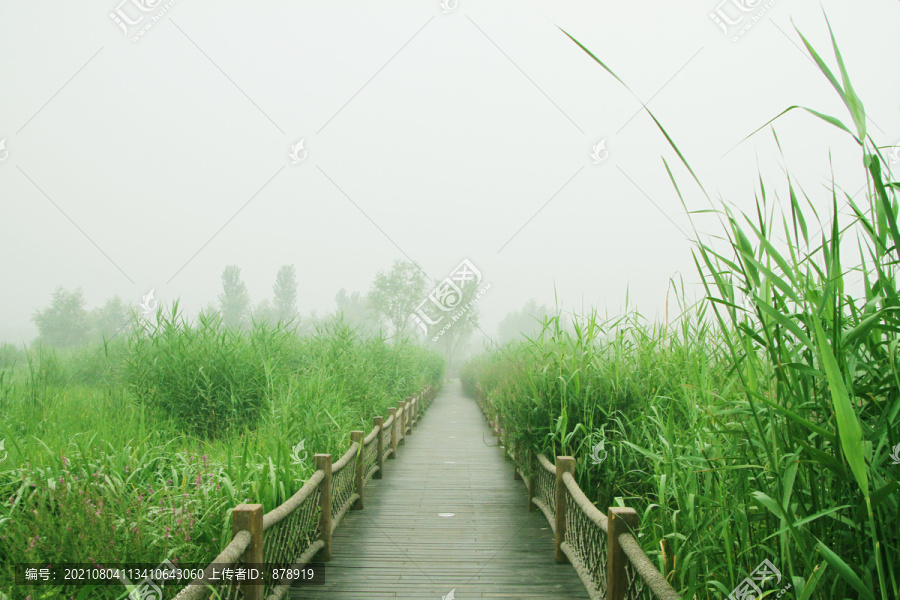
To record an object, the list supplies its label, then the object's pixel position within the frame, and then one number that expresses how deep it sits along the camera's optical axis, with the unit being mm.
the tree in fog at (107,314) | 51356
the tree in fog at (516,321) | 75131
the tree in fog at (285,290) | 54156
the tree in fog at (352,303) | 69312
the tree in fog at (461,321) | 42094
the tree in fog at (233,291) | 50938
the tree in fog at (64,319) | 46750
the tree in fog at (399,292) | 44531
